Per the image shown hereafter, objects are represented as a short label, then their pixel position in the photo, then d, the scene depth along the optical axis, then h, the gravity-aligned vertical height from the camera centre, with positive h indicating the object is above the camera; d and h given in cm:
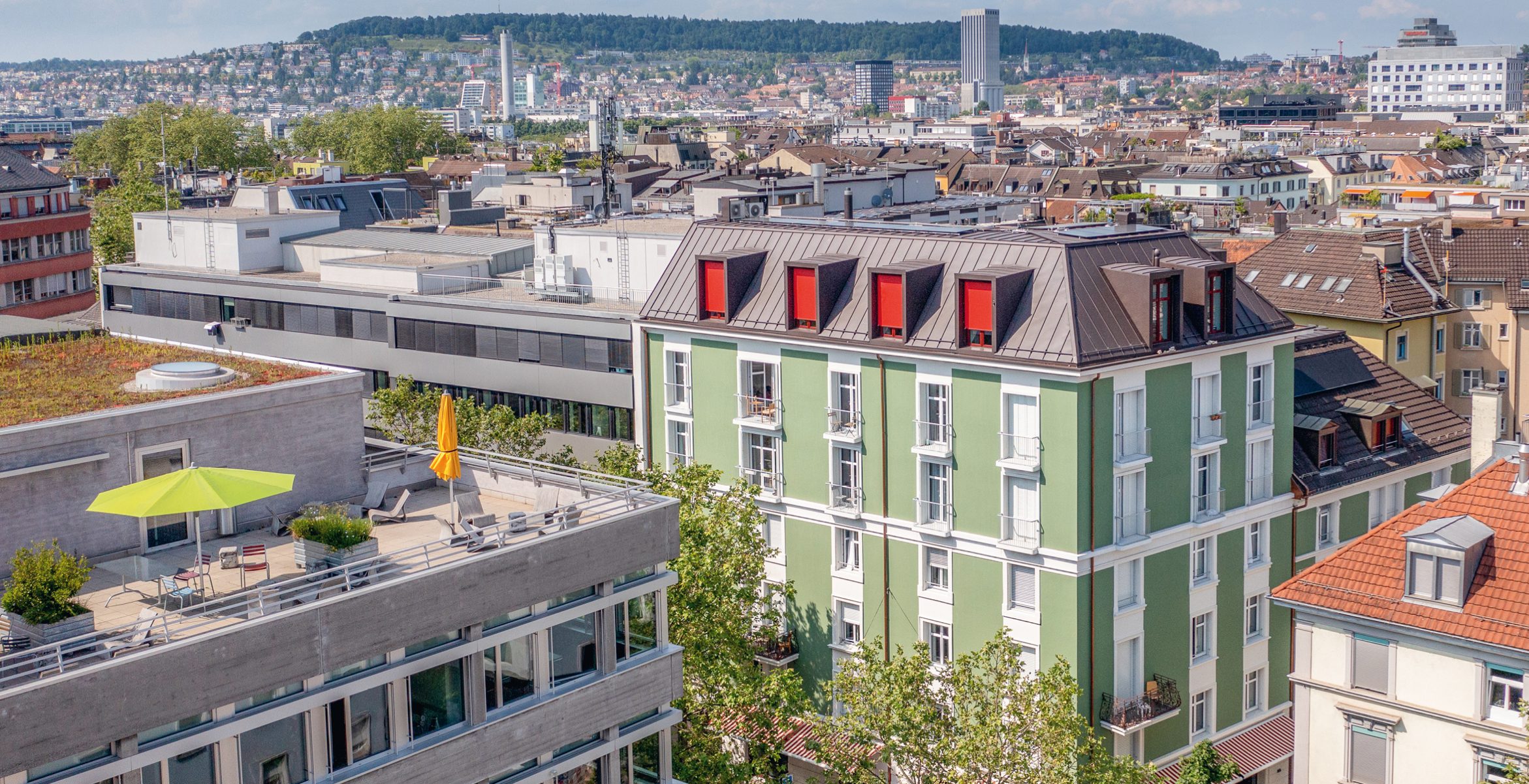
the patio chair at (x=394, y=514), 3284 -683
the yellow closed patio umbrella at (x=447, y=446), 3086 -517
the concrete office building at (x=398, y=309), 5834 -528
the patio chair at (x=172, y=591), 2673 -688
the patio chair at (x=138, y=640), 2355 -665
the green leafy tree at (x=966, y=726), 3697 -1304
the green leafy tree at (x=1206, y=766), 4394 -1671
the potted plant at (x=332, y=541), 2862 -639
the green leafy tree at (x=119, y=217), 12406 -270
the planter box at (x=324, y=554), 2850 -661
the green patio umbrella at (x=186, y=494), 2636 -512
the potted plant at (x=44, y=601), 2494 -641
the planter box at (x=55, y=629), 2477 -680
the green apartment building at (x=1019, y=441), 4288 -783
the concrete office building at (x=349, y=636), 2353 -722
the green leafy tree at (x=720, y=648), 3850 -1199
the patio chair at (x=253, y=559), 2897 -680
